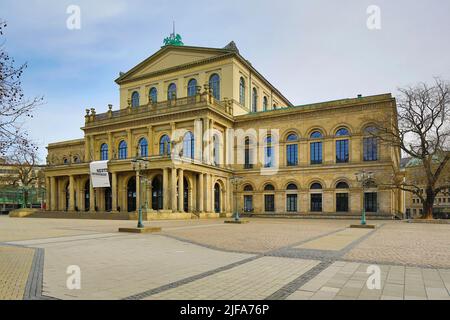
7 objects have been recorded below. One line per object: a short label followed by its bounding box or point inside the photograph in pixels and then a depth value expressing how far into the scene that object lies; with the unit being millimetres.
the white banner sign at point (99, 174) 45312
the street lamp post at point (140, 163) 24375
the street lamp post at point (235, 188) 47906
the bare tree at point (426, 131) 34500
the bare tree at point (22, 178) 55444
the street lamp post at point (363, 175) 29672
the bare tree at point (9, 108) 9930
